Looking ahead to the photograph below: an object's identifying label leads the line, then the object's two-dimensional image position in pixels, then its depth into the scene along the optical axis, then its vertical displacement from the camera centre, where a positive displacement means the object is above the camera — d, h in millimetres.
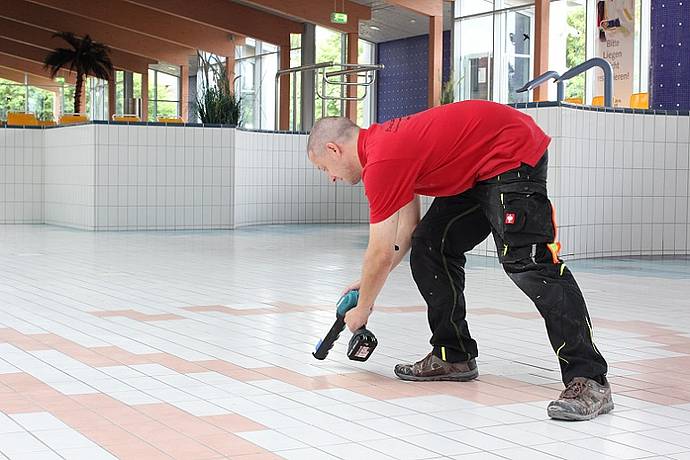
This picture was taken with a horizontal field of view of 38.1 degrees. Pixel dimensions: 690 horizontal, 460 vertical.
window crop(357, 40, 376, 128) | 28359 +2497
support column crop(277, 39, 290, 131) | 21656 +1962
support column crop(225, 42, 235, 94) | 25828 +3140
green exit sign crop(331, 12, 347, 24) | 17438 +2865
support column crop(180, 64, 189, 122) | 29239 +2892
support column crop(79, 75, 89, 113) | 34291 +2793
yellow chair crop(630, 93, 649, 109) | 11477 +958
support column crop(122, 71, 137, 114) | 35500 +3371
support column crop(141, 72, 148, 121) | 32688 +3109
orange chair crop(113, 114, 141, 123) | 15623 +989
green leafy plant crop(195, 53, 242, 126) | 14617 +1090
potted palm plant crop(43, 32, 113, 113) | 28906 +3570
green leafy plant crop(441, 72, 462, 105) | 15958 +1419
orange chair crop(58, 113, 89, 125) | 17341 +1057
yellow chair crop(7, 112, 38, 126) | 17359 +1049
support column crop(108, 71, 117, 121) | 33453 +2808
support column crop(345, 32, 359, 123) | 20750 +2493
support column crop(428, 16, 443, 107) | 18859 +2382
